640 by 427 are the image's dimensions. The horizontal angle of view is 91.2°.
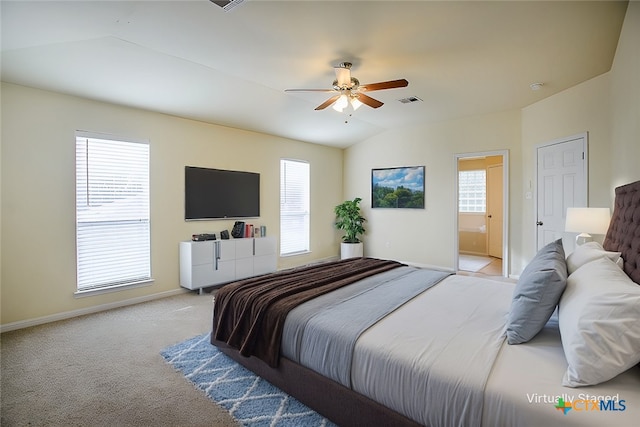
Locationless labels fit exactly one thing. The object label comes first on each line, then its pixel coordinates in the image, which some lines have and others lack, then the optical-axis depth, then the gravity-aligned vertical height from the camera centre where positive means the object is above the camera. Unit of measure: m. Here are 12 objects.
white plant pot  6.66 -0.82
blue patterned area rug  1.88 -1.24
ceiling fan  3.18 +1.29
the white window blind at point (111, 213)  3.68 -0.02
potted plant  6.68 -0.33
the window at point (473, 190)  7.96 +0.53
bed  1.18 -0.68
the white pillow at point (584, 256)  1.86 -0.28
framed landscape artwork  6.13 +0.48
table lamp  3.00 -0.10
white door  4.01 +0.39
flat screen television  4.63 +0.28
